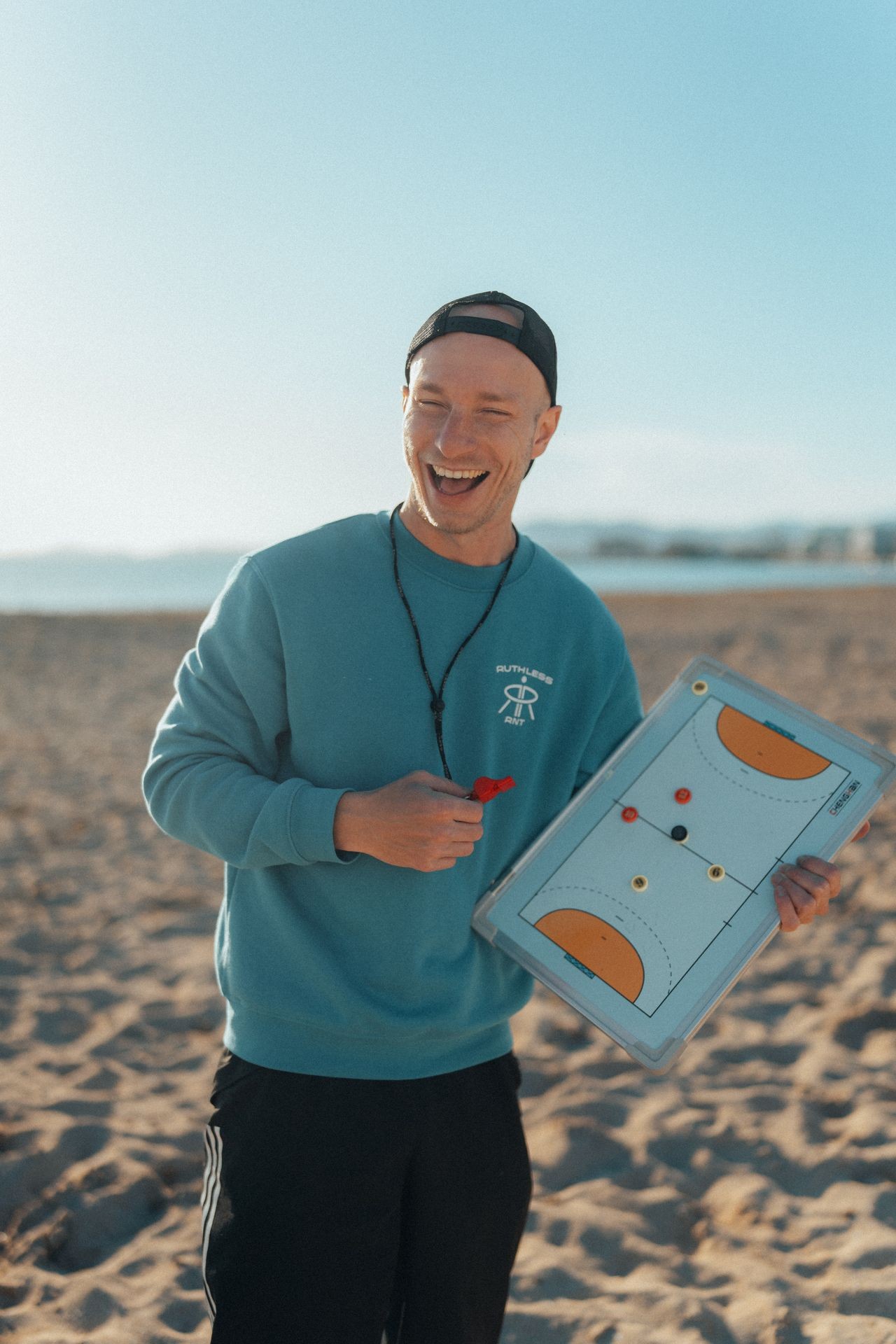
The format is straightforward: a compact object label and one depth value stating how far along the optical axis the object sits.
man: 1.77
